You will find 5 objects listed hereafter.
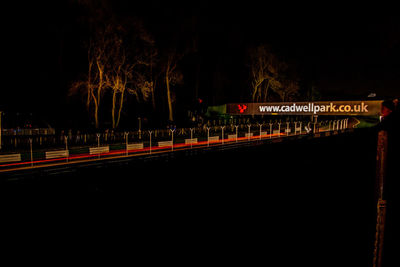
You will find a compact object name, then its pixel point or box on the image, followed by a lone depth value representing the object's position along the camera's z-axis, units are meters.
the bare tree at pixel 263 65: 40.25
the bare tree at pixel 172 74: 30.23
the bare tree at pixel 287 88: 43.94
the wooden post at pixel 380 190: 2.87
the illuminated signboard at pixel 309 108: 30.45
